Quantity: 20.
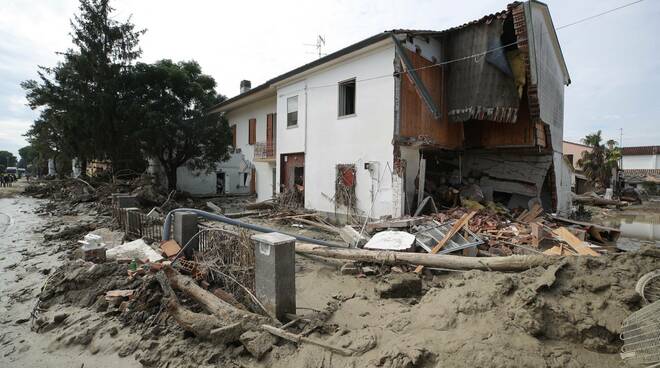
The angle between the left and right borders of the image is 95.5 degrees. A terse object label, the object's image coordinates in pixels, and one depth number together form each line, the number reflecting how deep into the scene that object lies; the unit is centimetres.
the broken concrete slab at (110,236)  834
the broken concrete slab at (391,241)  708
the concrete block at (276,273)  415
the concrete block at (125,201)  1025
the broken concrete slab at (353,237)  795
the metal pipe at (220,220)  654
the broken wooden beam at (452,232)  705
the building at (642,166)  3540
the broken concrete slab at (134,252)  626
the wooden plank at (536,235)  768
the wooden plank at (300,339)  307
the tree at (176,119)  1655
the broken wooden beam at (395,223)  869
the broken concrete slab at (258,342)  338
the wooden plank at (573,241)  691
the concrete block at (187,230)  648
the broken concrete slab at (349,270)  657
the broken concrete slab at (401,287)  534
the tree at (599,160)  3262
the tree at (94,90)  1609
